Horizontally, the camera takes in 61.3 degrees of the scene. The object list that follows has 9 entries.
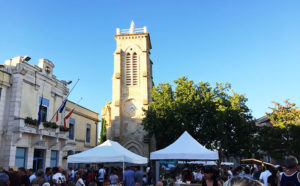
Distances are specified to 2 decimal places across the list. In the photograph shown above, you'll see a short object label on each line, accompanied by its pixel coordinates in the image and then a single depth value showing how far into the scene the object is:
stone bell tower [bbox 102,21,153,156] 32.00
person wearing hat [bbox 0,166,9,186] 4.61
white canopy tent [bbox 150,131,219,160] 11.56
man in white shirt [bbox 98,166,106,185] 14.24
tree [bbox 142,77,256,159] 26.02
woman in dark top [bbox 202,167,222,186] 5.50
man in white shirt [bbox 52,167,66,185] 8.05
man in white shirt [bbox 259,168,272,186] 8.90
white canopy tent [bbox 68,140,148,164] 11.96
